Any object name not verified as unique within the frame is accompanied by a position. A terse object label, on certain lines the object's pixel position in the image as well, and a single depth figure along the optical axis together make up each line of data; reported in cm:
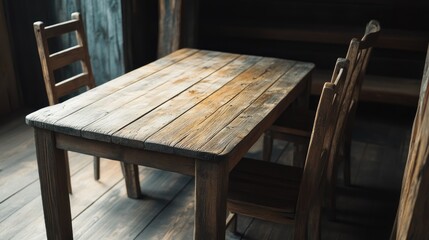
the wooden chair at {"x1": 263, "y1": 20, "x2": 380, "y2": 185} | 191
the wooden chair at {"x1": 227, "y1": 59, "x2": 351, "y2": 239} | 147
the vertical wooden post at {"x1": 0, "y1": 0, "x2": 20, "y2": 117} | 335
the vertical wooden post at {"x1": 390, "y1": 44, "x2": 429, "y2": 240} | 107
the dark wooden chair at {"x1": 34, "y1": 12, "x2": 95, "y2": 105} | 208
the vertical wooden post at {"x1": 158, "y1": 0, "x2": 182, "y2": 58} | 303
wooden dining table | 139
